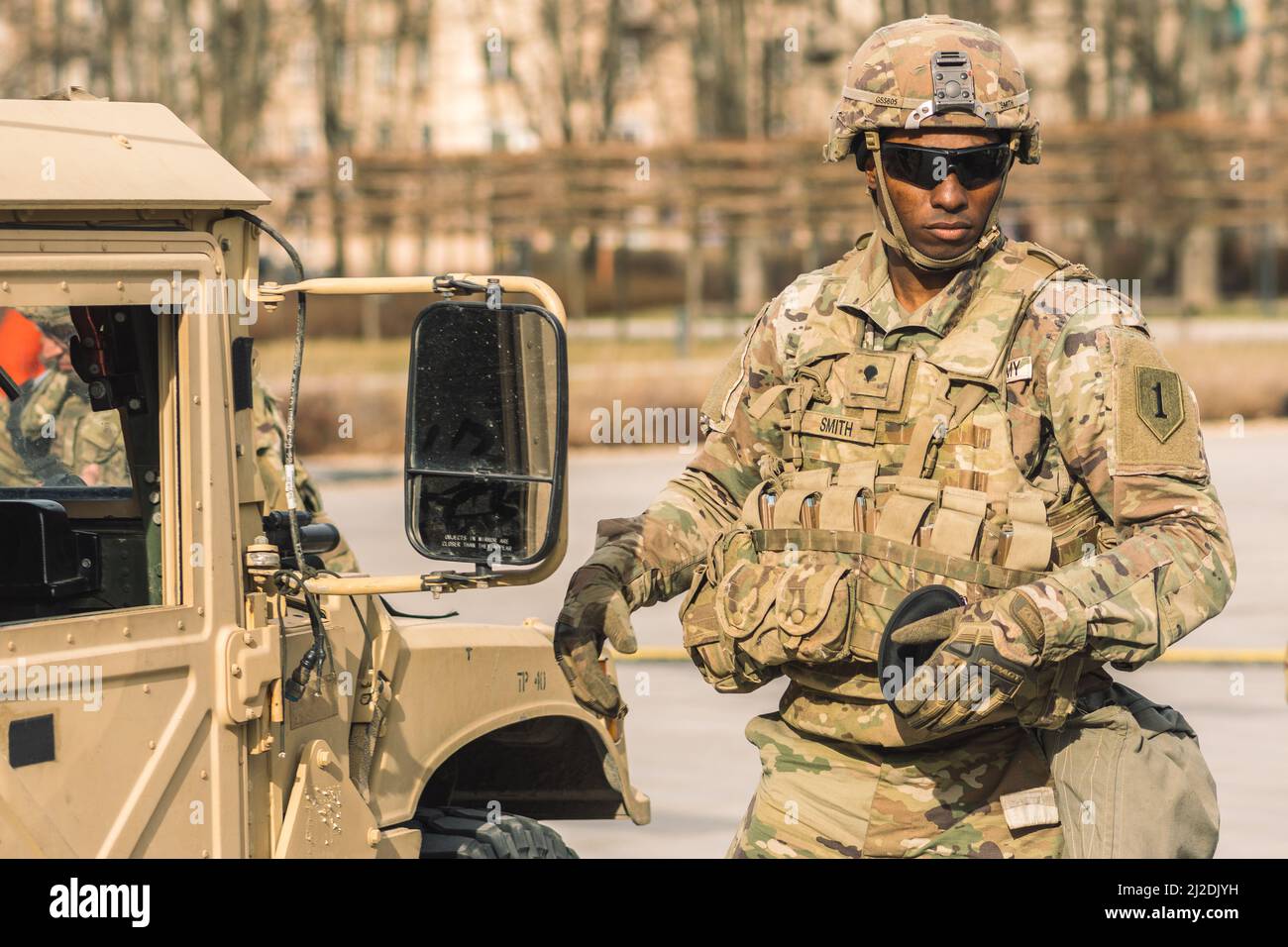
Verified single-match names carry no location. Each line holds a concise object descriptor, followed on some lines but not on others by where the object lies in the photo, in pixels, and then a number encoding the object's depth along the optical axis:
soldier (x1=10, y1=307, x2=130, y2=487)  3.67
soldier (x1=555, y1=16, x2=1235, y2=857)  3.65
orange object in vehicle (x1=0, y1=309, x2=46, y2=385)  3.59
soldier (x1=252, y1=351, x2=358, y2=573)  6.04
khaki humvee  3.29
